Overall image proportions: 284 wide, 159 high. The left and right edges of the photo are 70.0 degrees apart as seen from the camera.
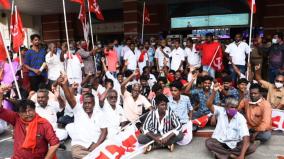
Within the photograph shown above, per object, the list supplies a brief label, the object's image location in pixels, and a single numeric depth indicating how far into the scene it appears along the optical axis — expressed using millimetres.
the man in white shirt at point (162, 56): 5926
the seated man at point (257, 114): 3084
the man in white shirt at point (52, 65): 4592
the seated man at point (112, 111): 3142
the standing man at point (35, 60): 4481
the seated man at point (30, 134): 2097
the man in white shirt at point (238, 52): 5075
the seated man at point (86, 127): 2757
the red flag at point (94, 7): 5422
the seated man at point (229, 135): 2731
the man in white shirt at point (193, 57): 5649
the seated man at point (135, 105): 3741
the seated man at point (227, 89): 3678
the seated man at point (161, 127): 3089
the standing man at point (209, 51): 5161
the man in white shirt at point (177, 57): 5684
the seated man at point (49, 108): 3094
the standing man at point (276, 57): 5045
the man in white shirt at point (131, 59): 5891
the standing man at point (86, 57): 5027
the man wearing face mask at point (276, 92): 3663
